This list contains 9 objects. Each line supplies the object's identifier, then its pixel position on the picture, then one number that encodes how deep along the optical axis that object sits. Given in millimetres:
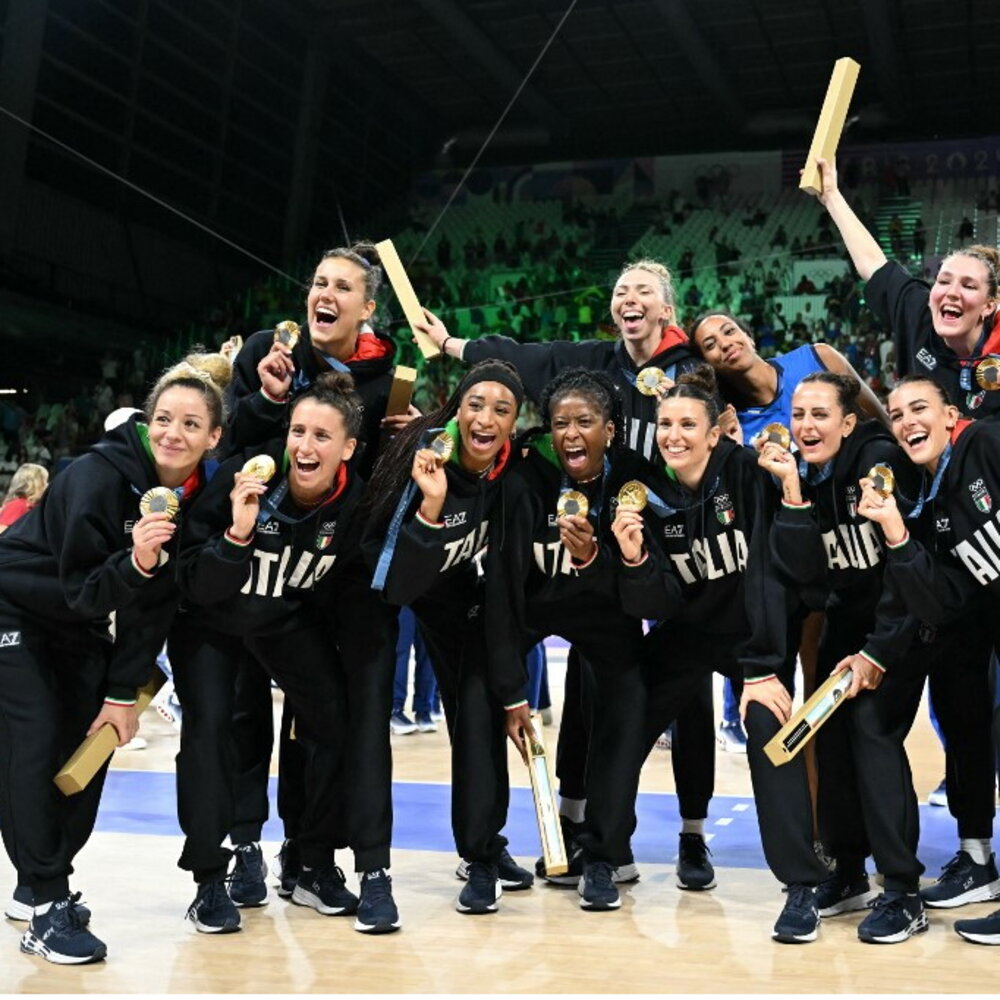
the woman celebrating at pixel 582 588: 4352
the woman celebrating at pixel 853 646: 4066
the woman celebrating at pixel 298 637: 4066
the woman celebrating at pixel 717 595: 4082
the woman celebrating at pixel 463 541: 4191
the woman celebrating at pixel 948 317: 4590
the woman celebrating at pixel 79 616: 3814
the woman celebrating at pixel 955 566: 3955
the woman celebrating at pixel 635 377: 4812
